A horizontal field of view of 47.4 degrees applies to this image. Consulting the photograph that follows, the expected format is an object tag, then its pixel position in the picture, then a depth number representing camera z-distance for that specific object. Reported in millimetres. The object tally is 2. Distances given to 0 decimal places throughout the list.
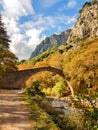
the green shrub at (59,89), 21461
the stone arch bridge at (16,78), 19207
